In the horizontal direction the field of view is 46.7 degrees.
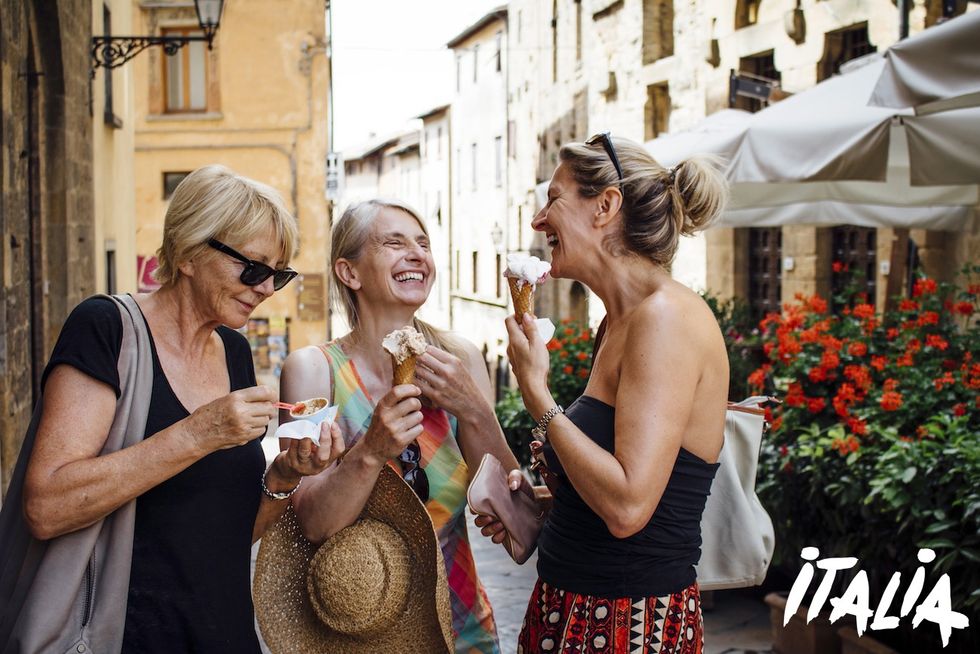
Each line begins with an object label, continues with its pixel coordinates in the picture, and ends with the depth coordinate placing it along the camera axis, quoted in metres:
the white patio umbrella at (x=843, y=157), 5.48
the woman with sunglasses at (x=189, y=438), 2.14
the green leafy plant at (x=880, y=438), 4.39
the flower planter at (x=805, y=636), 5.32
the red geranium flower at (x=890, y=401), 5.07
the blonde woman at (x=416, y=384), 2.79
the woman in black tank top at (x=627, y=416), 2.31
